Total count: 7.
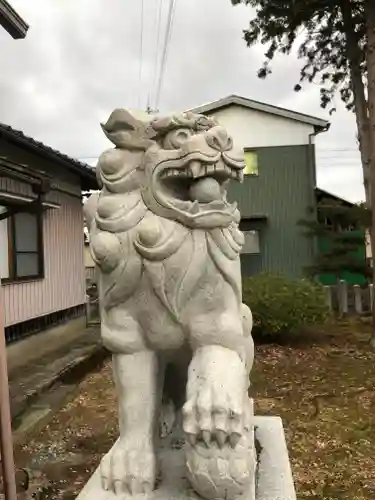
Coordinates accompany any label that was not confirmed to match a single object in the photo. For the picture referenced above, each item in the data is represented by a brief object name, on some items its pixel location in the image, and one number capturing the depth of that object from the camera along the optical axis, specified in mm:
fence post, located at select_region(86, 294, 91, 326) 10092
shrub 7492
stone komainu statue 1488
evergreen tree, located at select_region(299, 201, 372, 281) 10266
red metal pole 2266
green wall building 13461
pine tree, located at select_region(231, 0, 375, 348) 7988
